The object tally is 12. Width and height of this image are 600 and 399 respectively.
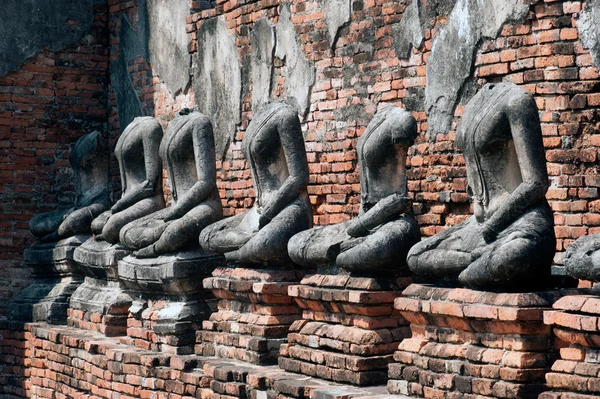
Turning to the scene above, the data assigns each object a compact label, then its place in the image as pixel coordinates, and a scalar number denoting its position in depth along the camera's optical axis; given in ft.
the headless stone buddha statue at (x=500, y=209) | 19.95
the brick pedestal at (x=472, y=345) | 19.45
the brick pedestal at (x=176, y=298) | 29.09
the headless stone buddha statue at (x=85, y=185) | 37.70
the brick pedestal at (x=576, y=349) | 17.94
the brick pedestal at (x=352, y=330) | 23.06
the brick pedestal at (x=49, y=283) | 36.55
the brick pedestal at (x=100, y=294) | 33.12
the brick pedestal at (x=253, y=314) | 26.35
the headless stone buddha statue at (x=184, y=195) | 29.58
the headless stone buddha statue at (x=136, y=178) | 33.09
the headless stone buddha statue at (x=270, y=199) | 26.45
